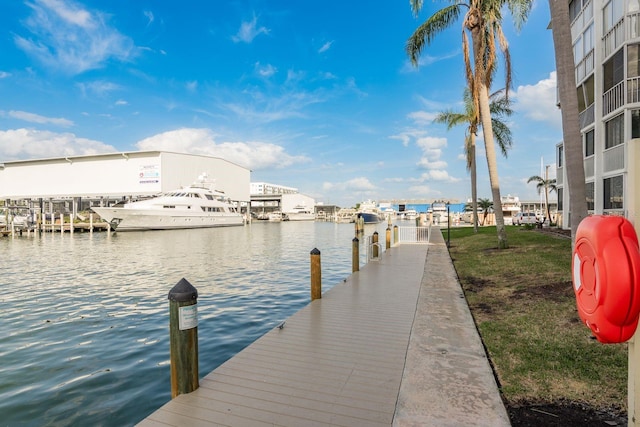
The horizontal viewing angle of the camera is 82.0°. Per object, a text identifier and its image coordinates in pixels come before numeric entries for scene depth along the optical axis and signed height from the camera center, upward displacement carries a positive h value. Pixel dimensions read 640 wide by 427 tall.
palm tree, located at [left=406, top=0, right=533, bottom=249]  16.75 +8.53
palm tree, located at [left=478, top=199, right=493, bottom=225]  58.57 +1.73
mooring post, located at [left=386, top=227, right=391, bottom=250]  21.70 -1.27
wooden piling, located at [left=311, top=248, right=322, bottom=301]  9.24 -1.50
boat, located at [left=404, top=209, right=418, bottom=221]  123.75 +0.03
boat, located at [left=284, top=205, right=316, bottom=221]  115.88 +0.97
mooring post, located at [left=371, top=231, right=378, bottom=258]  16.89 -1.44
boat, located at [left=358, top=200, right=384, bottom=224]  90.90 -0.53
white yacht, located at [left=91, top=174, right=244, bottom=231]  47.31 +1.07
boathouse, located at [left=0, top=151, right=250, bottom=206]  62.38 +8.23
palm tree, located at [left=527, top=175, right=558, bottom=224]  60.66 +5.08
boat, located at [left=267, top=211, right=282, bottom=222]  111.07 +0.29
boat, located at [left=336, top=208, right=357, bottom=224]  112.88 -0.52
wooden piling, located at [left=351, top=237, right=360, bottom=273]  13.53 -1.44
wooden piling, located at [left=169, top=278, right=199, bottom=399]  4.40 -1.48
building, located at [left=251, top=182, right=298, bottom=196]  174.38 +14.25
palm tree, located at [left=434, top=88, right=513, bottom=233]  30.09 +7.28
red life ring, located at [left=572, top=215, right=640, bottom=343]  2.77 -0.50
